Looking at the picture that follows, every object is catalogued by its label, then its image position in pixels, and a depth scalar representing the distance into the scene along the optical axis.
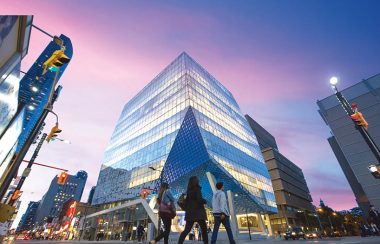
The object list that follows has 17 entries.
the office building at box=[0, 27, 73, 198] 5.22
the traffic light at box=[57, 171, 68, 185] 14.79
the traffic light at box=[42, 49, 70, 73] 5.81
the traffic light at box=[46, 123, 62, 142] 7.53
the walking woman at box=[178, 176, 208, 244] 5.30
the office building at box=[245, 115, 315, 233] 71.34
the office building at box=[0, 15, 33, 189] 6.25
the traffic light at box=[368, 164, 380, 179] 9.53
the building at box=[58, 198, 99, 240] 53.94
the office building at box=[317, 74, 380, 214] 55.12
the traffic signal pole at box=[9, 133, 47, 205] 19.63
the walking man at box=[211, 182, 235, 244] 6.24
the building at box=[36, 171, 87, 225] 189.39
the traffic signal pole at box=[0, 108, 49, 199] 4.77
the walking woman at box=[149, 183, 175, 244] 6.05
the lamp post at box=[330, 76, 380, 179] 9.25
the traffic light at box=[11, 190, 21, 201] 20.42
